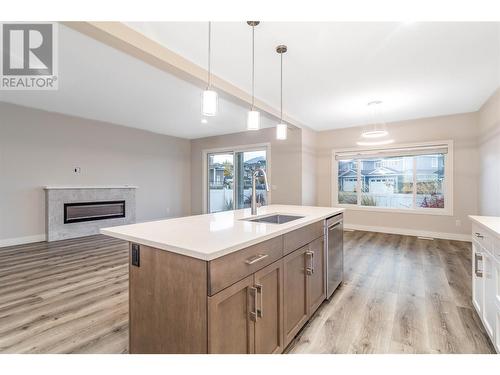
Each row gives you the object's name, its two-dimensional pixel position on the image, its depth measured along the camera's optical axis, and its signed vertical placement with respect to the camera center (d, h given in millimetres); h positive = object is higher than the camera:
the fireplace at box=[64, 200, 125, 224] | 4902 -526
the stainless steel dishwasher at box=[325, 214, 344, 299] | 2296 -666
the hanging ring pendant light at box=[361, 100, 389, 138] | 4104 +1435
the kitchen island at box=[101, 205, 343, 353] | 1103 -524
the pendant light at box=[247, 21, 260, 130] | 2240 +625
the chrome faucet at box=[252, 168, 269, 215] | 2293 -46
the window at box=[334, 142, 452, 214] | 4941 +177
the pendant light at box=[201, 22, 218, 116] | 1862 +654
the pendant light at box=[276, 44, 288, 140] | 2512 +669
